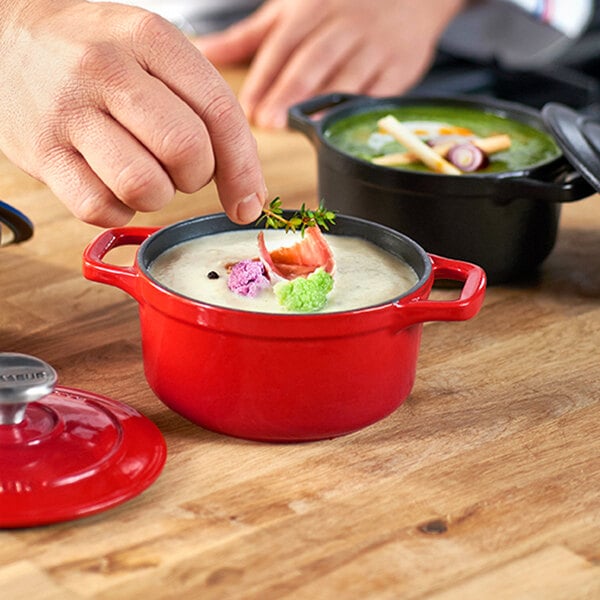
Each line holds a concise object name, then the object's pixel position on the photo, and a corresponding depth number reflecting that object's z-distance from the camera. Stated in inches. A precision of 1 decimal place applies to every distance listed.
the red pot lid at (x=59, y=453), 26.7
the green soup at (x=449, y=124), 35.0
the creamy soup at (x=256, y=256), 29.1
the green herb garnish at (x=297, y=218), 29.8
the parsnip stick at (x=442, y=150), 34.4
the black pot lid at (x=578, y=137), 32.2
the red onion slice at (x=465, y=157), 34.1
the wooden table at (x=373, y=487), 26.0
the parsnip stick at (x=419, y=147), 33.9
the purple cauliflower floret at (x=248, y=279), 29.1
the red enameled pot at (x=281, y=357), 28.0
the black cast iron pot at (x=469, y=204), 33.0
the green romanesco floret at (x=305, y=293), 28.4
